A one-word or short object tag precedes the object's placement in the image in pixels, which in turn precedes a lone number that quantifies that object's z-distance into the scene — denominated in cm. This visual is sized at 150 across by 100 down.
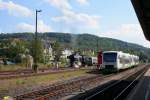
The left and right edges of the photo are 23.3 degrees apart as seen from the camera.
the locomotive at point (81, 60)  8881
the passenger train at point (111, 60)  5200
